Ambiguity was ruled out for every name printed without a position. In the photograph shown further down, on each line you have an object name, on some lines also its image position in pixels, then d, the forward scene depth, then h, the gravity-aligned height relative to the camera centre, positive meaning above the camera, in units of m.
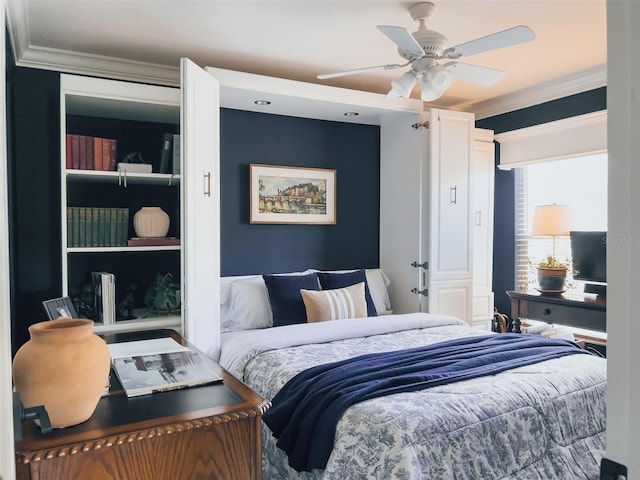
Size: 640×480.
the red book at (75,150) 2.98 +0.52
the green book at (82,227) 3.00 +0.05
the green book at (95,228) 3.04 +0.04
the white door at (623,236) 0.52 +0.00
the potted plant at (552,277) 3.95 -0.34
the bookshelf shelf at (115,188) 2.97 +0.33
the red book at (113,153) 3.07 +0.51
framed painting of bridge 3.99 +0.34
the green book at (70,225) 2.97 +0.06
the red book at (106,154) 3.05 +0.50
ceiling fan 2.30 +0.92
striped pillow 3.43 -0.50
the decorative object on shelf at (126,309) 3.18 -0.49
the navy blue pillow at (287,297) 3.52 -0.46
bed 1.81 -0.76
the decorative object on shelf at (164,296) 3.21 -0.41
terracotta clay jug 1.18 -0.33
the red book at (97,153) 3.03 +0.51
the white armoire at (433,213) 4.06 +0.19
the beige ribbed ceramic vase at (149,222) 3.18 +0.08
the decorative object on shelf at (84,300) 3.05 -0.42
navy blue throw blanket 2.00 -0.65
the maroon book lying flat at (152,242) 3.12 -0.05
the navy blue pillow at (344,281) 3.81 -0.37
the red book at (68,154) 2.96 +0.49
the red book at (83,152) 3.00 +0.51
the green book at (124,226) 3.13 +0.05
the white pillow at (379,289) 4.17 -0.47
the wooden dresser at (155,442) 1.17 -0.53
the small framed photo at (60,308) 2.25 -0.35
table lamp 3.96 +0.02
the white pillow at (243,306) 3.54 -0.52
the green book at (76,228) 2.99 +0.04
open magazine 1.57 -0.48
